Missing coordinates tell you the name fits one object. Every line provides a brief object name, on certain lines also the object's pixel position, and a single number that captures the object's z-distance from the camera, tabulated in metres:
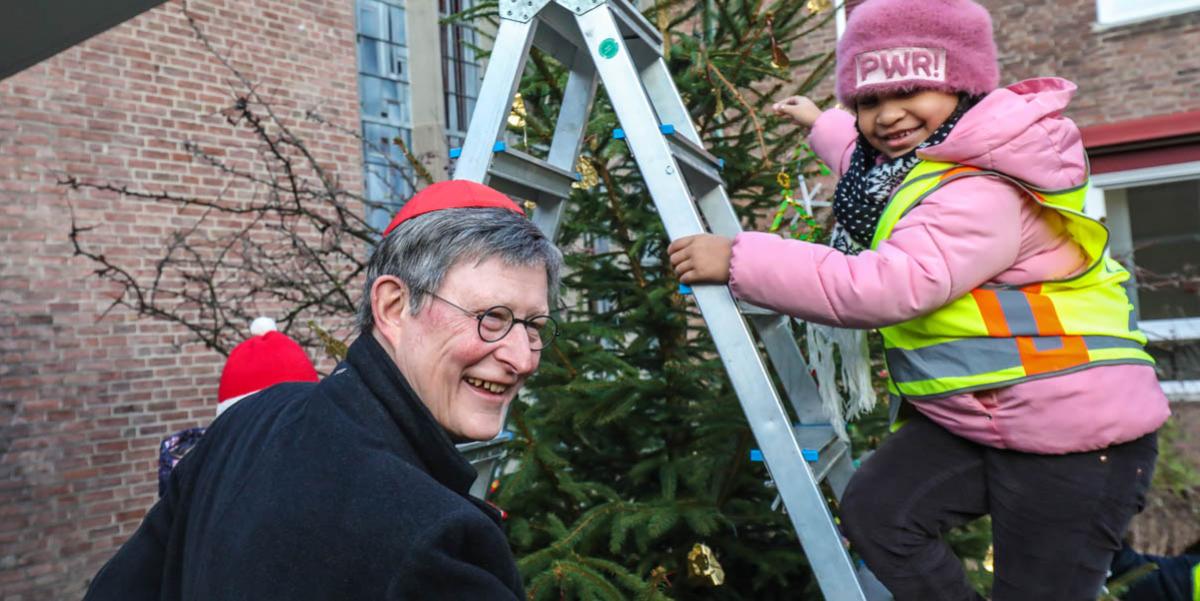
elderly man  1.12
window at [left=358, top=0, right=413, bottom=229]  8.49
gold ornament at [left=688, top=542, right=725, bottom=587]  2.79
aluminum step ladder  2.14
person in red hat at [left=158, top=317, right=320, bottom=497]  3.20
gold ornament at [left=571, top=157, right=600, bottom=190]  3.35
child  1.89
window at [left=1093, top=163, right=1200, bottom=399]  8.12
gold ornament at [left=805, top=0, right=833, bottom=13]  3.69
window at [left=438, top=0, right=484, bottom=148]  9.35
